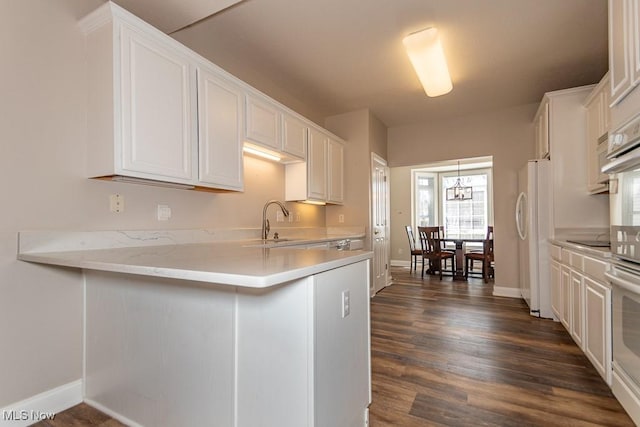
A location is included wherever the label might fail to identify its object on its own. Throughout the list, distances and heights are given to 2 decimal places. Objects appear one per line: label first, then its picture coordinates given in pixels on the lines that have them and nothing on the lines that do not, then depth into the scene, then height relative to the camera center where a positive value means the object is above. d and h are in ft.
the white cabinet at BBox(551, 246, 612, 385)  6.06 -2.15
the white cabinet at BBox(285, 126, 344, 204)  11.79 +1.70
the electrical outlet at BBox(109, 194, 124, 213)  6.52 +0.28
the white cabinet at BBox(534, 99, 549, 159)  11.20 +3.22
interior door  14.99 -0.37
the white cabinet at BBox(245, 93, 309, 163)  8.94 +2.77
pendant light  22.75 +1.61
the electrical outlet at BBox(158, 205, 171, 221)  7.43 +0.08
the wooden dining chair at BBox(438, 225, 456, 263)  19.53 -2.28
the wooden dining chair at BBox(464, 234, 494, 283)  17.85 -2.57
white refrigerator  10.80 -0.67
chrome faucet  10.53 -0.17
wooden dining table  18.86 -2.81
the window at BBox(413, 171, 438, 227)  25.27 +1.35
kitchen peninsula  3.79 -1.72
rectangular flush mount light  8.59 +4.69
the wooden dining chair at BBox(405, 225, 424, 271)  20.62 -2.25
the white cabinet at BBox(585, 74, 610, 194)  8.34 +2.35
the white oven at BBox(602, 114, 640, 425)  4.94 -0.87
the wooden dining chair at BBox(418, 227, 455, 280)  18.92 -2.05
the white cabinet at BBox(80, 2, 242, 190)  5.72 +2.28
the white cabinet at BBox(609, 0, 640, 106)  5.02 +2.92
